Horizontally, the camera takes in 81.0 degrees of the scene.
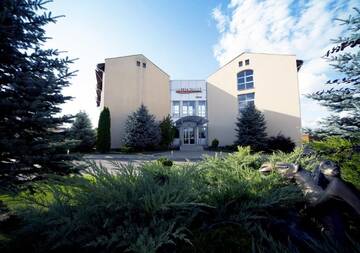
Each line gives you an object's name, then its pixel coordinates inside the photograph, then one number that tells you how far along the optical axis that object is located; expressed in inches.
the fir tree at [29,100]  147.6
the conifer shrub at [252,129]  887.7
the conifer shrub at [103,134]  894.4
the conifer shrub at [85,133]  911.0
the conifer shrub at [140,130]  919.7
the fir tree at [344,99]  136.5
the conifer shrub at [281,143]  884.0
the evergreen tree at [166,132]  1047.6
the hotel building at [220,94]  962.1
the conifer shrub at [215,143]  1040.2
